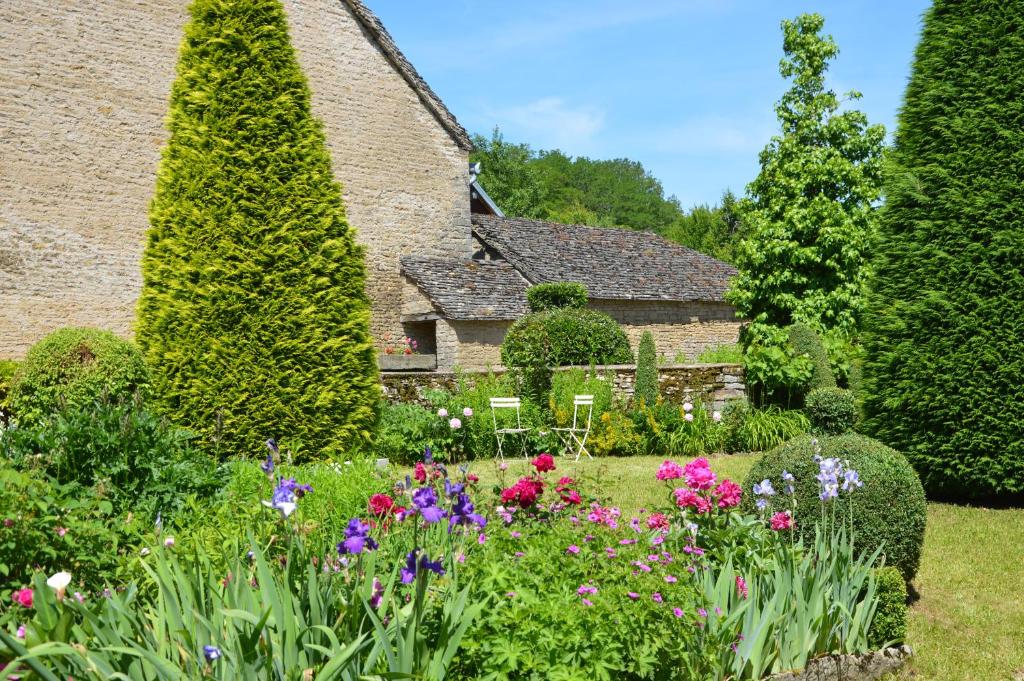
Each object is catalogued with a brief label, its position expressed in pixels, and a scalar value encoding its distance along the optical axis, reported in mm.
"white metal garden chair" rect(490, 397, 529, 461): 11664
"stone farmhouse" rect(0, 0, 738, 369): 14531
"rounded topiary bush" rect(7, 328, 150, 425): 8883
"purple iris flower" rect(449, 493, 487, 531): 2945
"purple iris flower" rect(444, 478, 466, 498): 2932
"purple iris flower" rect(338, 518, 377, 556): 2733
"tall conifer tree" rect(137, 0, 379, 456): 7559
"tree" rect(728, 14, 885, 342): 21609
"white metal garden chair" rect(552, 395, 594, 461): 12266
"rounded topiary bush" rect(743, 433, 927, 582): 5258
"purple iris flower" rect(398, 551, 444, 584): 2707
